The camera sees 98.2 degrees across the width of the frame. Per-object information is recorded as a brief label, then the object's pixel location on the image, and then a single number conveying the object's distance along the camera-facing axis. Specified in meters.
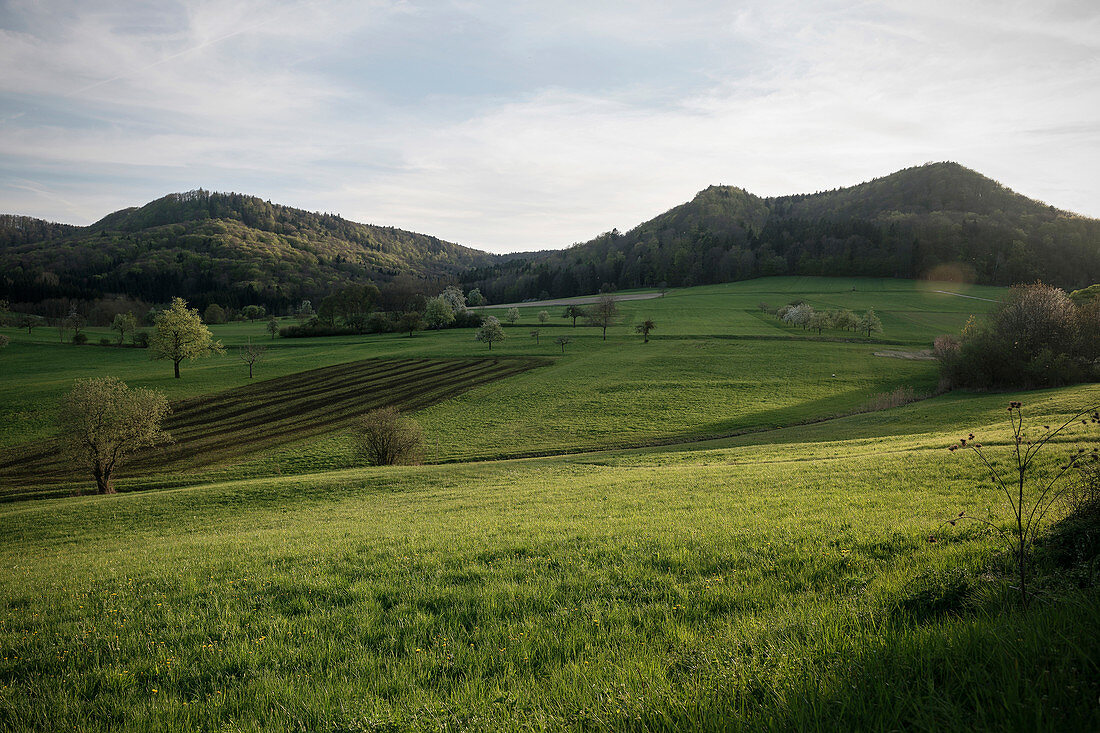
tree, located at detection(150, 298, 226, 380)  69.25
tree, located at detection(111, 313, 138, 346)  97.68
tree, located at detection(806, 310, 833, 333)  96.69
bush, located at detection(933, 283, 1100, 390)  40.97
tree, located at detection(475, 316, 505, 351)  91.19
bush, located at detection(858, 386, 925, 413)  46.12
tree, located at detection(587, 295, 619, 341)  100.75
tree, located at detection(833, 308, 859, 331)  93.62
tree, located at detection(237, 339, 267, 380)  71.88
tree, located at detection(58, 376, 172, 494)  30.95
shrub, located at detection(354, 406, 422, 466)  34.84
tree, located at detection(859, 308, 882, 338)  90.75
